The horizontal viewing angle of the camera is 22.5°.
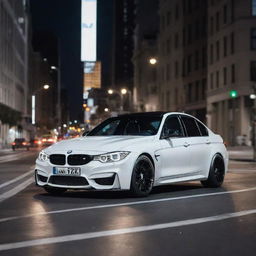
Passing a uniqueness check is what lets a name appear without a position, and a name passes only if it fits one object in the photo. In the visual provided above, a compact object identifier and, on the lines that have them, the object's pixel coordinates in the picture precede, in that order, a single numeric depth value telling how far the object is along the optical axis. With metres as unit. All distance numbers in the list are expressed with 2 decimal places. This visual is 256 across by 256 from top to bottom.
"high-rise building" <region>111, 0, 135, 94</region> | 180.23
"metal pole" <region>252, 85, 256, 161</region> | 32.46
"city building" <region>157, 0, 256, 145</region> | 60.69
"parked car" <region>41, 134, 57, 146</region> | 74.06
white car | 11.02
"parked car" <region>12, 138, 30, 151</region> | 65.74
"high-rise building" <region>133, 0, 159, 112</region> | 106.81
